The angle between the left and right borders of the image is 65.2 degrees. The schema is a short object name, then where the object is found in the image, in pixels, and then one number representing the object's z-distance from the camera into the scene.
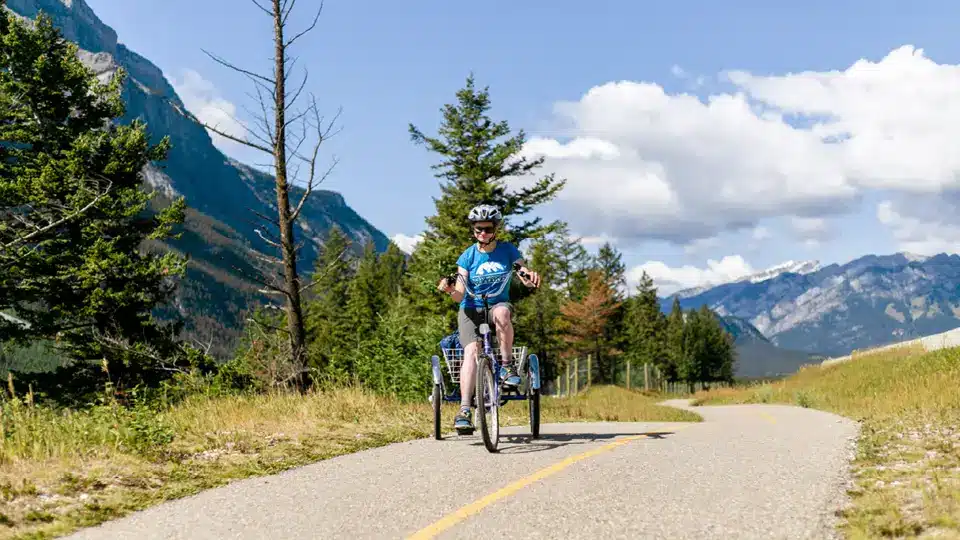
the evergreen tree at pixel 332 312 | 65.68
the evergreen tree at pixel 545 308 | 53.86
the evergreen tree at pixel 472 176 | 33.25
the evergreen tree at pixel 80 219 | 22.84
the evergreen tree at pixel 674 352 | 97.50
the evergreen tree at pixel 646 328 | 83.06
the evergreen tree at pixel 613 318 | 71.69
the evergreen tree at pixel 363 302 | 63.29
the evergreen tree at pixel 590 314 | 62.56
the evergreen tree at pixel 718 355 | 101.25
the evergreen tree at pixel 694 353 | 96.34
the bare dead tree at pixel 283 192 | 13.74
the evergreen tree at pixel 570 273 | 70.38
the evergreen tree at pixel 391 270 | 76.31
